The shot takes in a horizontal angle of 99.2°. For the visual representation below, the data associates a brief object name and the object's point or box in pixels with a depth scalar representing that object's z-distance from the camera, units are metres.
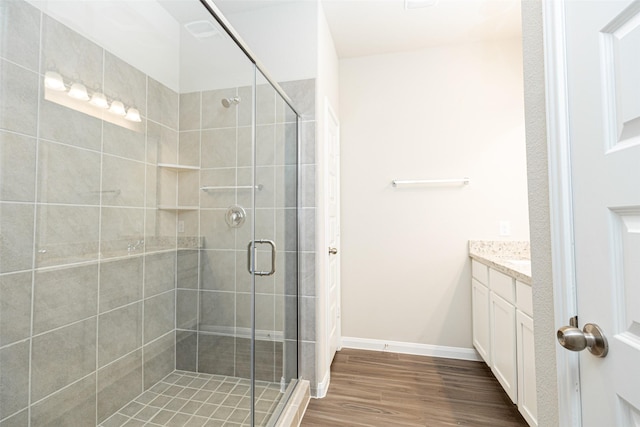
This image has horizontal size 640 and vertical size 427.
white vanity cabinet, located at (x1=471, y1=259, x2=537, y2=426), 1.42
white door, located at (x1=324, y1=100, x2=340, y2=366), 2.16
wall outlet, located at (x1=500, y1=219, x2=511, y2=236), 2.38
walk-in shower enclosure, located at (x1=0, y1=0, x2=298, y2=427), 0.82
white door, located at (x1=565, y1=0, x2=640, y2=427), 0.53
